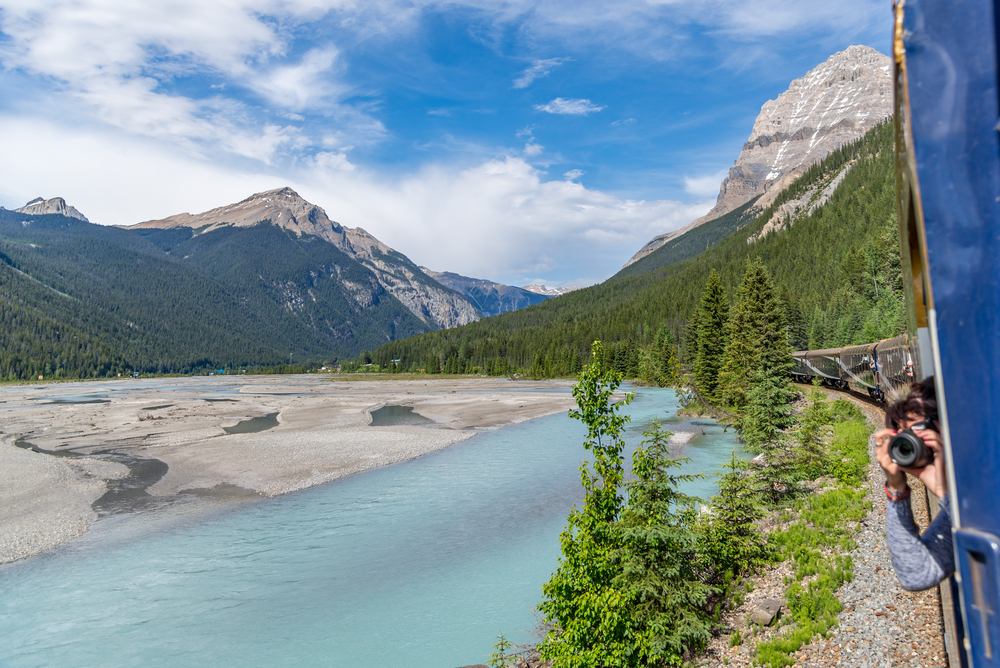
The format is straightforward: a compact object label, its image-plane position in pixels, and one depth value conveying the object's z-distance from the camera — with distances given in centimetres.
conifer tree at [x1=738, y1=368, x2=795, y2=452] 1720
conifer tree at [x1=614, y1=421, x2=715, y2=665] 809
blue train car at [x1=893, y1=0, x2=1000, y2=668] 166
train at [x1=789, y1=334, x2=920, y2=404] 1960
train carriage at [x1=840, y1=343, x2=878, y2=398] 2756
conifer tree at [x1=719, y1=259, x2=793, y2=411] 3472
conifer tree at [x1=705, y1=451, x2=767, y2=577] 1100
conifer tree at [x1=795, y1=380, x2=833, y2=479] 1647
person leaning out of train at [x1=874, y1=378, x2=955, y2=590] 204
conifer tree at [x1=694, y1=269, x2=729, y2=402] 4350
